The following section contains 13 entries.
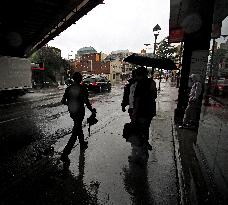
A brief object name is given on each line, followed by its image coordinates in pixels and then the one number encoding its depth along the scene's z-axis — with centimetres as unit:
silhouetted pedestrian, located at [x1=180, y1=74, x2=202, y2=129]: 528
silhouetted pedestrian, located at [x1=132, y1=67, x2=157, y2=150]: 357
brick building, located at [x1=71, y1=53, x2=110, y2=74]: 5001
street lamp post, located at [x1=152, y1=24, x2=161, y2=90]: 1560
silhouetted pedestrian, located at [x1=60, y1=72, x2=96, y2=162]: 374
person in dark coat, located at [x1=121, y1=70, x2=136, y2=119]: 381
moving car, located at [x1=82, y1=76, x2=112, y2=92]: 1660
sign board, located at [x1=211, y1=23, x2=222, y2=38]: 356
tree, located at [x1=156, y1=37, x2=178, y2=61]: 4402
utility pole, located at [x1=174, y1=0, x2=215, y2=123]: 568
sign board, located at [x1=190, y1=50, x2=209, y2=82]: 578
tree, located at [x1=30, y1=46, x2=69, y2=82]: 2899
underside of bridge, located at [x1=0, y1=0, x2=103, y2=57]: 732
